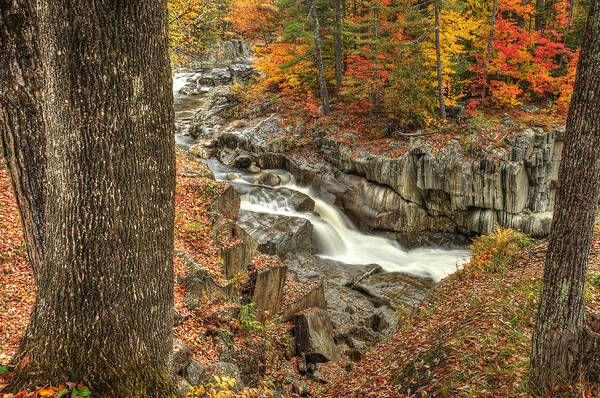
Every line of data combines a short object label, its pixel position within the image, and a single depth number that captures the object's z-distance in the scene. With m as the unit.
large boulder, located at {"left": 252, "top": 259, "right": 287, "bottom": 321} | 9.61
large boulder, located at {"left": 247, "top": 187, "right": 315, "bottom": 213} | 17.78
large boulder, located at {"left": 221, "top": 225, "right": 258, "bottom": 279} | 9.34
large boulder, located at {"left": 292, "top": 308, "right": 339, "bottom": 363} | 9.45
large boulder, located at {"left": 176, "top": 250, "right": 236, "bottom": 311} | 7.43
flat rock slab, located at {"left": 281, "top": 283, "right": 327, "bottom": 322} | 10.42
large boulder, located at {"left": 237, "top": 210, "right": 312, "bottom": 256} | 14.88
